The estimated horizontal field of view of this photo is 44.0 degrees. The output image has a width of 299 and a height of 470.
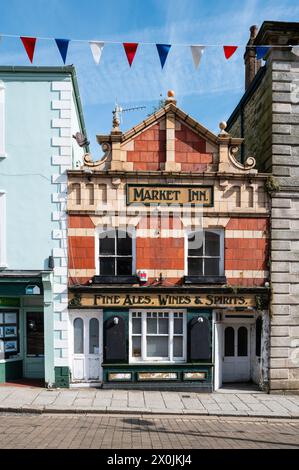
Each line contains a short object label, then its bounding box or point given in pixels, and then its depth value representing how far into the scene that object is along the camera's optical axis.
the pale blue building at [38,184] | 11.65
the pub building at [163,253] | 11.73
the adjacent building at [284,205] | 11.84
